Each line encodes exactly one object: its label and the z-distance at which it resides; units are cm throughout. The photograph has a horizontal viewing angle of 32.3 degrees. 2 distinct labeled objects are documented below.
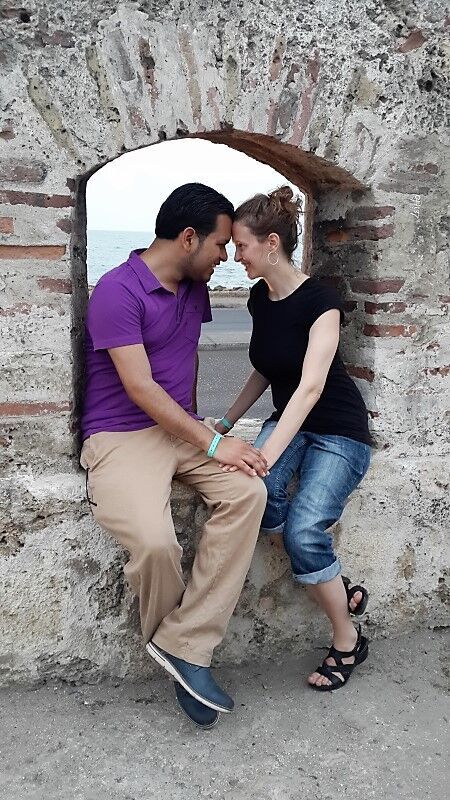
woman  281
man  260
